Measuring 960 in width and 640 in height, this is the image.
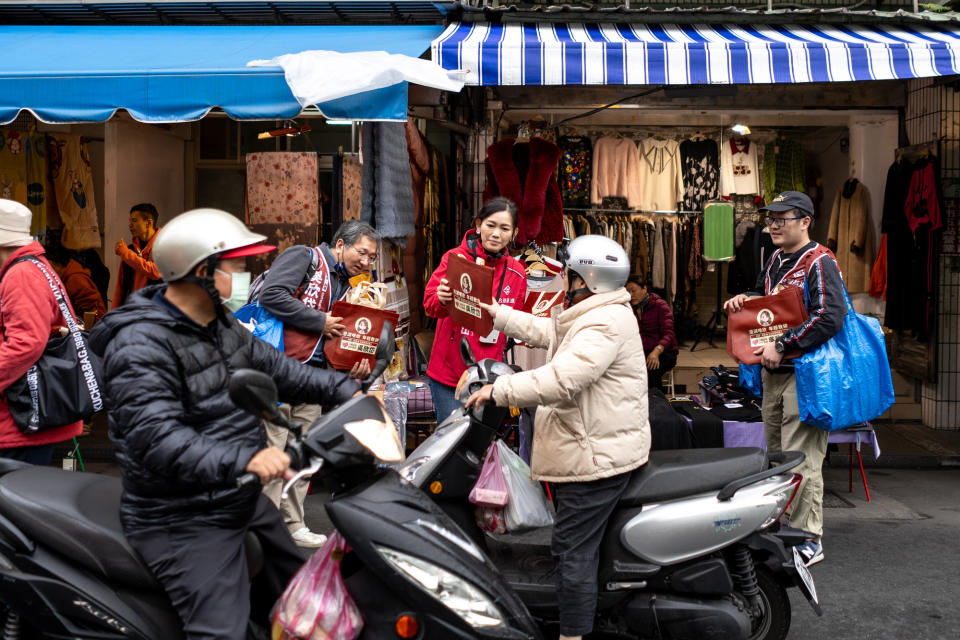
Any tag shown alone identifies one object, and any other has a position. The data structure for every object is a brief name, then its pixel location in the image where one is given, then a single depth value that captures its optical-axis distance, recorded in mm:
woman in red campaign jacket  5492
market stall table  6949
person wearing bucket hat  4242
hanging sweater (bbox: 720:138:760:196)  10391
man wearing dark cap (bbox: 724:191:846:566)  5348
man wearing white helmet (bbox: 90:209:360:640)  2760
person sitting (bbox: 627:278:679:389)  8133
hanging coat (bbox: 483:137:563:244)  8344
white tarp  5863
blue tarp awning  6172
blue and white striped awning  6430
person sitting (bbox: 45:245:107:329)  8805
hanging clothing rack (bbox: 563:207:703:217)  10383
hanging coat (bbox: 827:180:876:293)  9961
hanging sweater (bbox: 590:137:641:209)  10328
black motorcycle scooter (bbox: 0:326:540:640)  2939
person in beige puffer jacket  3820
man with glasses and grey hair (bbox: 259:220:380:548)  5355
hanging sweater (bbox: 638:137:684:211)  10430
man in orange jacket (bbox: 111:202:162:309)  7527
